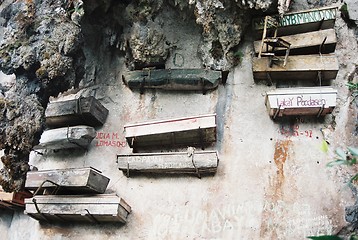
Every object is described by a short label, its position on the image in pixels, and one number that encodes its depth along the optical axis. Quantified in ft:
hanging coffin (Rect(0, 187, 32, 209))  24.75
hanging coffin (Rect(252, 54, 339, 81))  20.97
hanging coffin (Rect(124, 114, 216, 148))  20.86
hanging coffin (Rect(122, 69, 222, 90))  22.43
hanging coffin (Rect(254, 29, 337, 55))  21.45
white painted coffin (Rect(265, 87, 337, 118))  20.20
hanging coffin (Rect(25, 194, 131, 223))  20.39
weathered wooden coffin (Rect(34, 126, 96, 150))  22.58
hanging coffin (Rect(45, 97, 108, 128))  22.88
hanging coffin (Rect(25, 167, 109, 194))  20.84
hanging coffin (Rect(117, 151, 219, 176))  20.42
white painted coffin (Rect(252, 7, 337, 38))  21.71
